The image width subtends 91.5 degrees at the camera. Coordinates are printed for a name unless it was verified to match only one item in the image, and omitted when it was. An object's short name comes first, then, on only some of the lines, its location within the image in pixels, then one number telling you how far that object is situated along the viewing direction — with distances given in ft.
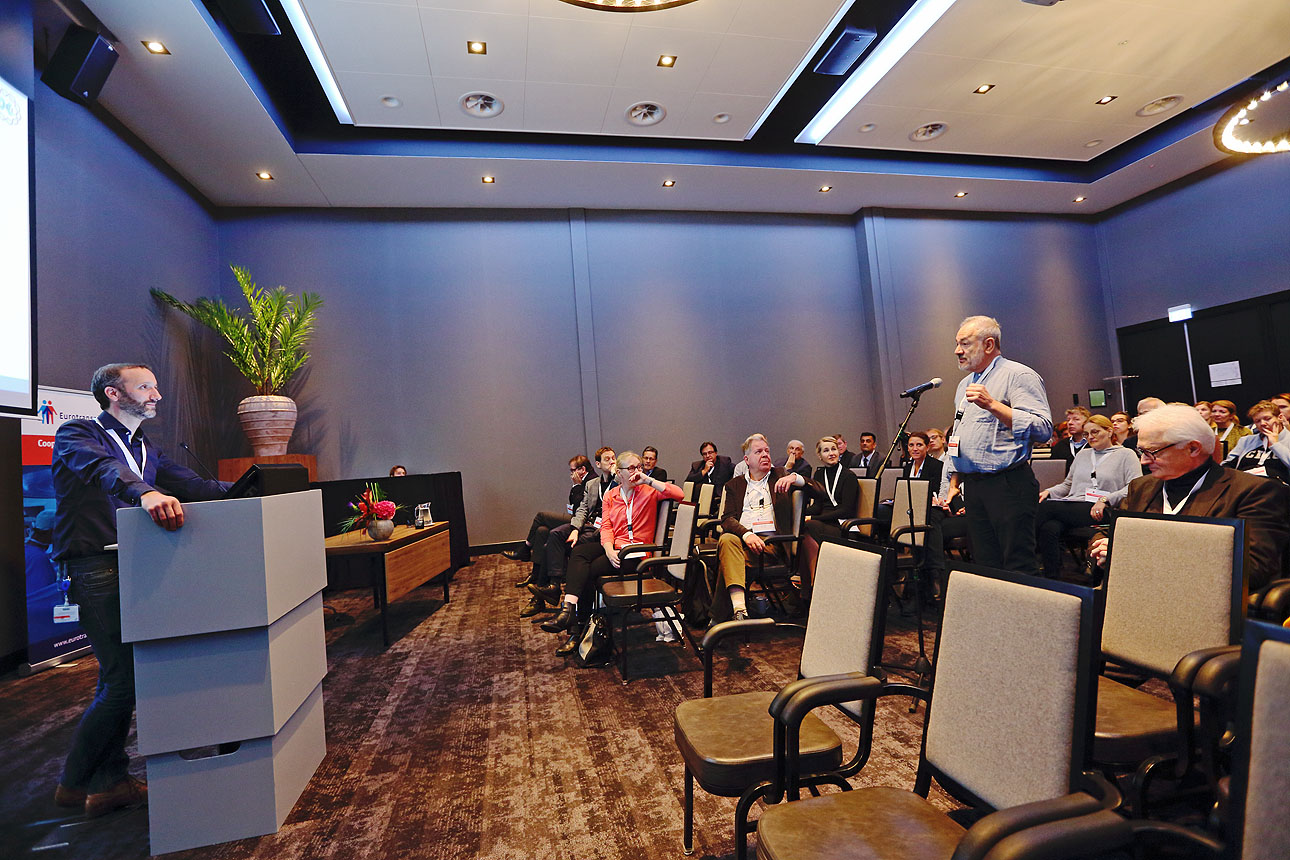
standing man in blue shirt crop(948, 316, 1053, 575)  8.57
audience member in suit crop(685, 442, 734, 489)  23.89
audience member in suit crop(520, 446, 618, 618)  15.87
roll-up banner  12.85
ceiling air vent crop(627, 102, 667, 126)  19.53
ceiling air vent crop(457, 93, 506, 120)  18.35
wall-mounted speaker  13.43
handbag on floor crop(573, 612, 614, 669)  11.68
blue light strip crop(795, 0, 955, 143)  16.21
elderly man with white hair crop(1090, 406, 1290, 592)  6.48
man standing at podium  7.11
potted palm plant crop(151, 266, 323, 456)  19.76
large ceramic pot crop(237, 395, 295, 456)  19.90
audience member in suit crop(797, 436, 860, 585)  13.50
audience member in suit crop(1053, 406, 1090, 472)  19.99
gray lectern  6.46
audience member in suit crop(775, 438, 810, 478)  17.13
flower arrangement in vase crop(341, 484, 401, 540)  13.62
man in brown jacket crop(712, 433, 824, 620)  12.37
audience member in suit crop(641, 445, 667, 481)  22.53
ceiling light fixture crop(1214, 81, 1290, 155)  14.01
